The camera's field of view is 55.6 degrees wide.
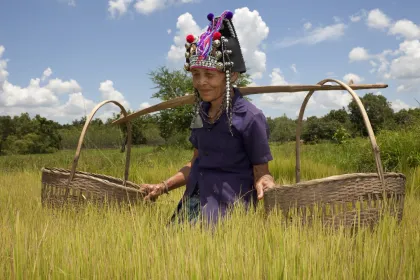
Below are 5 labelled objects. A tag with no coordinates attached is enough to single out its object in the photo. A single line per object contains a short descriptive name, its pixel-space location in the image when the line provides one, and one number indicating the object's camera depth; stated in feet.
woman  7.27
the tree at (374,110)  150.61
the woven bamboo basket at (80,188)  8.11
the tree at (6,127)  177.78
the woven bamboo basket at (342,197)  6.29
